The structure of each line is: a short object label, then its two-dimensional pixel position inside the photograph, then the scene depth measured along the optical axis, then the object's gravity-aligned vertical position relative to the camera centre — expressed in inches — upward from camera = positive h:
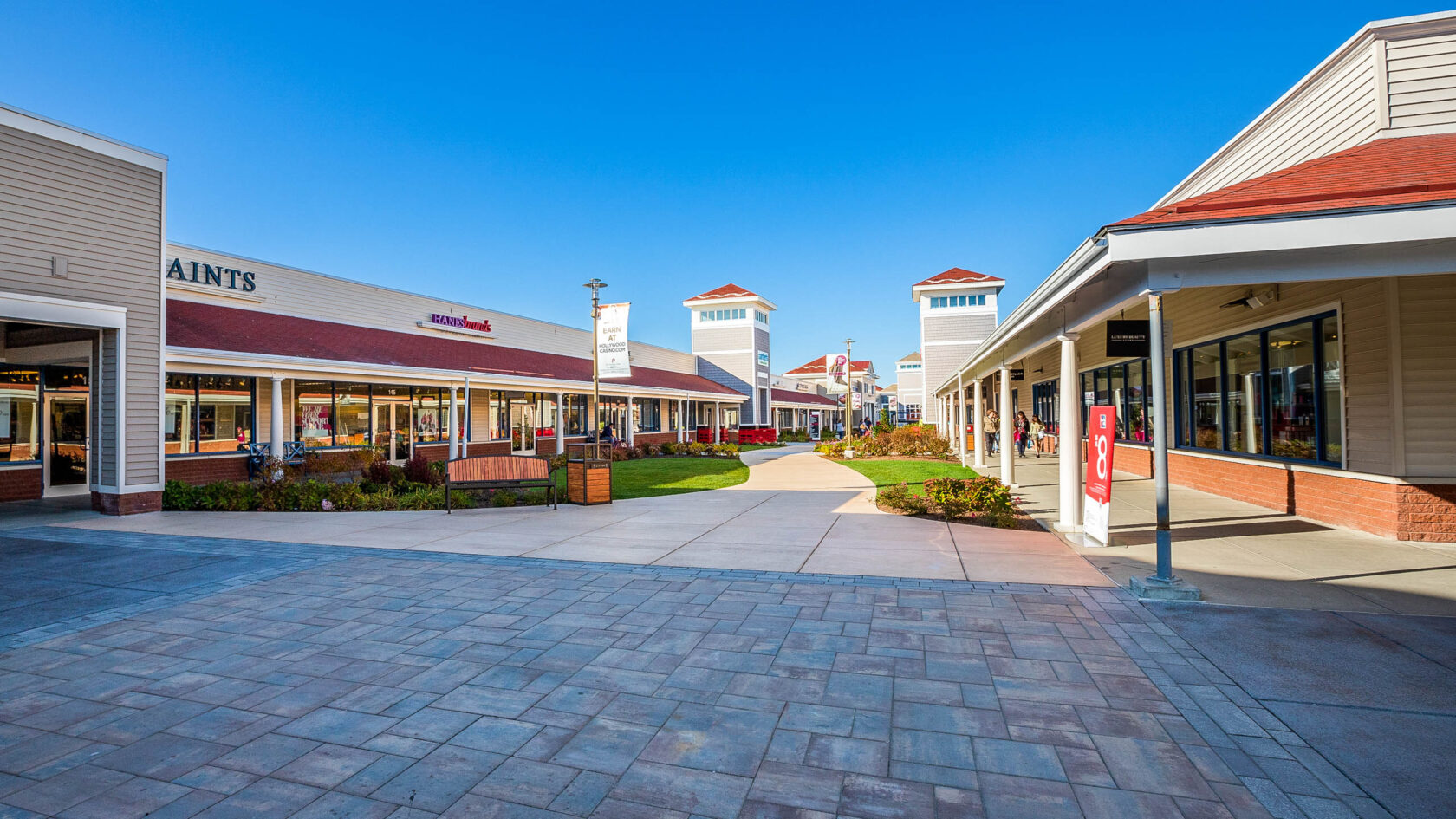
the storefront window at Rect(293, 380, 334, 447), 716.0 +16.2
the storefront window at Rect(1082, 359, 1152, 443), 588.4 +20.6
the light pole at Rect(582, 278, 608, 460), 668.1 +114.1
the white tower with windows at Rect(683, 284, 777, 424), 1809.8 +227.5
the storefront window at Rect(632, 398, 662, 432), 1365.7 +16.9
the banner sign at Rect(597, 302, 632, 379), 649.0 +77.2
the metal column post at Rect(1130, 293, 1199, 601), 228.7 -26.2
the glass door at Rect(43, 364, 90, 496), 534.3 +0.0
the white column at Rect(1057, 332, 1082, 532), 340.2 -11.3
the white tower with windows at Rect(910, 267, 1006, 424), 1519.4 +233.0
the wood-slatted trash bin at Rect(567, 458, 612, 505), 491.8 -42.3
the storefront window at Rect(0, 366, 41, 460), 511.2 +13.1
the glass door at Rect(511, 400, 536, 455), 1025.5 -5.2
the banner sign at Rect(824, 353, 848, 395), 1374.4 +112.7
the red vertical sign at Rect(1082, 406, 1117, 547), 282.0 -23.0
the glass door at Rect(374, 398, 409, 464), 805.2 -4.1
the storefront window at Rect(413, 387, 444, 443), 858.8 +12.9
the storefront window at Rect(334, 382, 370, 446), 757.3 +15.5
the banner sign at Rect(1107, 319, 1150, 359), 278.3 +33.1
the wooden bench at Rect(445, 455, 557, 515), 476.4 -34.4
